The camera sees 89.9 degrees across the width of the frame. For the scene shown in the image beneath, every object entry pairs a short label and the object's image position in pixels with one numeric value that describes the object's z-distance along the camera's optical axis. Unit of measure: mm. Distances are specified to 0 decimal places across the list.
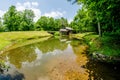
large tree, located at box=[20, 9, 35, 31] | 28481
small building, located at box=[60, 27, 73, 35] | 26066
